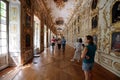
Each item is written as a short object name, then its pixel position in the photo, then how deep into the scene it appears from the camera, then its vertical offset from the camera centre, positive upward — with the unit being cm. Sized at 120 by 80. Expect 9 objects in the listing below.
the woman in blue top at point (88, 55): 173 -41
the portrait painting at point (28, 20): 398 +126
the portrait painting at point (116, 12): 278 +121
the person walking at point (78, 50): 404 -65
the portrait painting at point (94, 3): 421 +239
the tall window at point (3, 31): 298 +43
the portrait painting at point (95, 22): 411 +118
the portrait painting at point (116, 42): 275 -10
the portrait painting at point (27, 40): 392 +0
